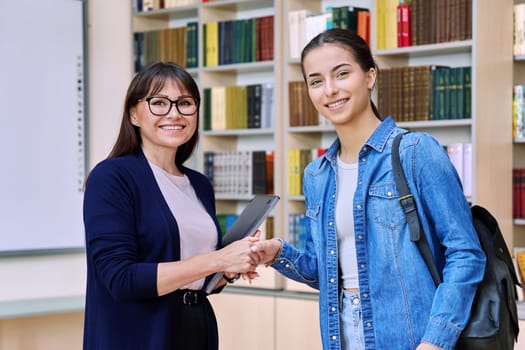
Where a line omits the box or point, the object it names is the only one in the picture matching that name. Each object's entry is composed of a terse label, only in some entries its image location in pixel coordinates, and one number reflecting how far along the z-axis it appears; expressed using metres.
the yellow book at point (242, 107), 5.06
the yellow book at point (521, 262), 4.13
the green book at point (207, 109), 5.20
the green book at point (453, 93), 4.17
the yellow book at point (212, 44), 5.14
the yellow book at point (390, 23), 4.38
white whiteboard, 4.81
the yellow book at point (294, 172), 4.82
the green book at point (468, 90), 4.13
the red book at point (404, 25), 4.33
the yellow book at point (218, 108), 5.14
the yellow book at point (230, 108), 5.10
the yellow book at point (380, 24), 4.43
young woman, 1.96
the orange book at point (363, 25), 4.55
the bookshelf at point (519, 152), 4.37
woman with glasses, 2.19
